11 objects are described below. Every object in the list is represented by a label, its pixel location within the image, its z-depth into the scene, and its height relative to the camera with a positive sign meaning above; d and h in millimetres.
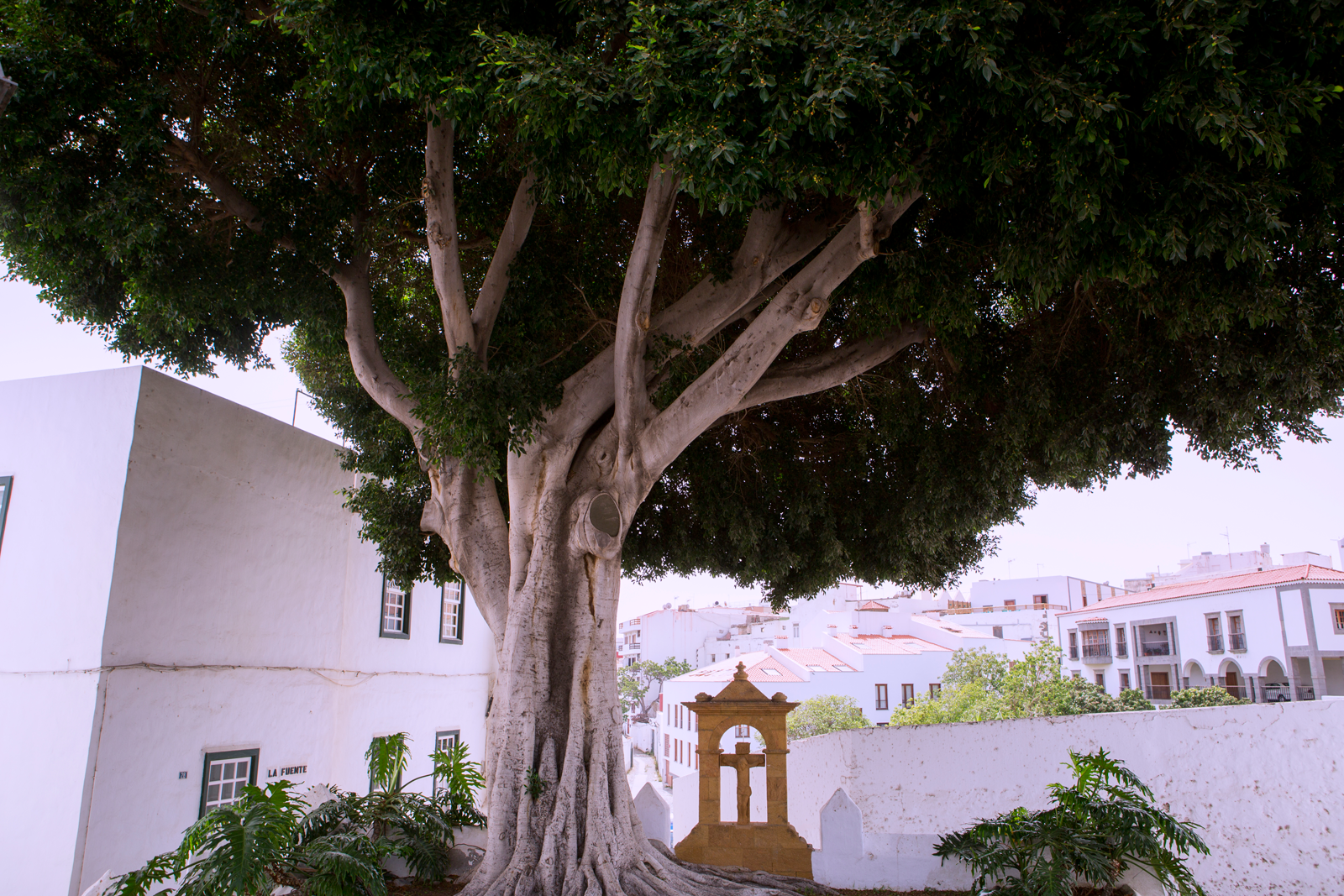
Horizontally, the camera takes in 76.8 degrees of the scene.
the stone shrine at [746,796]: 8102 -1166
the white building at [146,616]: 8438 +635
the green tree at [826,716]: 38188 -1744
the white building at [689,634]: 74250 +3659
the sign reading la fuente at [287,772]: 11029 -1248
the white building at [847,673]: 43531 +217
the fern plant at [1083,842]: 5965 -1164
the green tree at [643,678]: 67938 -120
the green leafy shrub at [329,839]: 5312 -1160
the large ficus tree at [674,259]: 4855 +3206
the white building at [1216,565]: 45812 +6215
